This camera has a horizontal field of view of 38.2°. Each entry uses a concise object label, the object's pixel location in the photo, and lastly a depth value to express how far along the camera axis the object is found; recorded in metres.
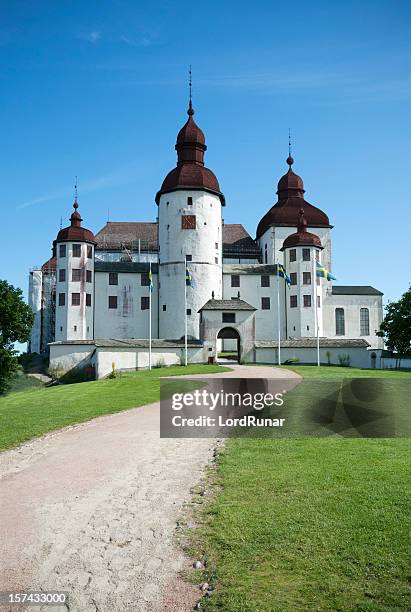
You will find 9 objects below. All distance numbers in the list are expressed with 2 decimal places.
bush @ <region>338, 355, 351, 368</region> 54.19
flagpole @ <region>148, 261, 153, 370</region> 49.34
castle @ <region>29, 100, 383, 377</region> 61.62
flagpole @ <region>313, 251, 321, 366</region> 61.86
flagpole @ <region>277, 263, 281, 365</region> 52.84
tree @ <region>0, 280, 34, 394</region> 51.12
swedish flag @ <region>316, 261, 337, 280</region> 50.94
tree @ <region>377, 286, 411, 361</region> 58.88
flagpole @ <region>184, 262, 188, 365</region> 59.16
